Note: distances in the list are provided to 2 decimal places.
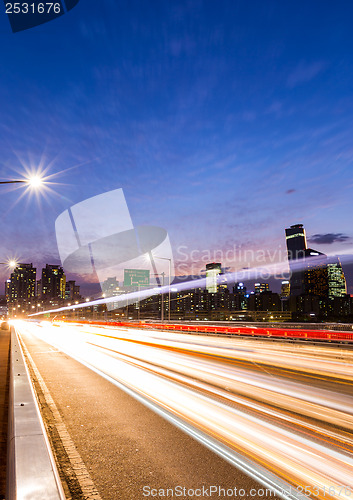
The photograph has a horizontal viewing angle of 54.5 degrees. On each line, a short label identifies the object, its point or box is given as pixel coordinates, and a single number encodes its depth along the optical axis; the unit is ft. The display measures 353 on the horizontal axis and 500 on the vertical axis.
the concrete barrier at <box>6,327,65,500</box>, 11.70
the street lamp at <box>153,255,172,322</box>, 145.38
